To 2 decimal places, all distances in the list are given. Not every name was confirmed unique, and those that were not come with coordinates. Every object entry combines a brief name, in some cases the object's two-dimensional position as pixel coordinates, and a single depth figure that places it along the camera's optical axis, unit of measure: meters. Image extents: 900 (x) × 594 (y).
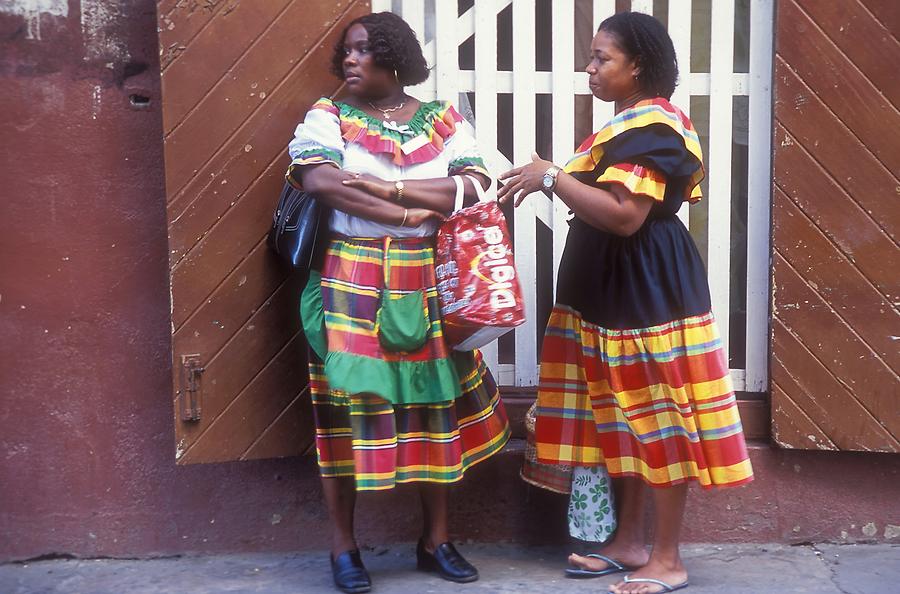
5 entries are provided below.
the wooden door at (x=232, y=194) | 3.79
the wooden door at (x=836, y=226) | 3.98
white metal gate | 4.17
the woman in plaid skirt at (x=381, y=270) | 3.52
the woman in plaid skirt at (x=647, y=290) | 3.45
